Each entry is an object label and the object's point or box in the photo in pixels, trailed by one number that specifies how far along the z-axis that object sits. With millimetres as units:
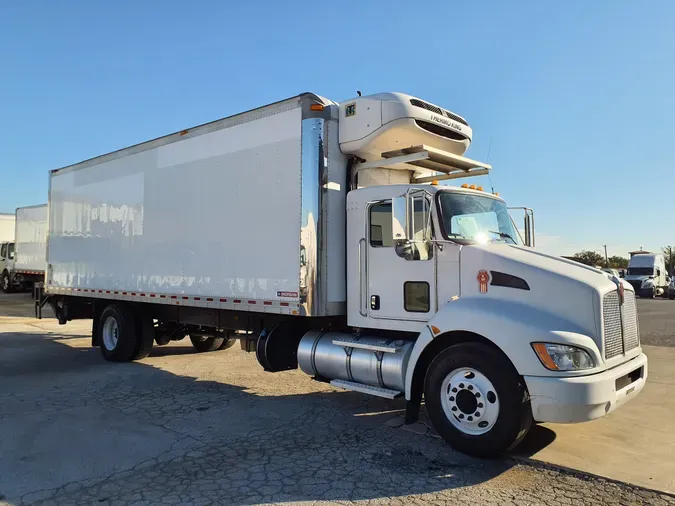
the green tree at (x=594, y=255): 56012
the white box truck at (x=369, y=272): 4652
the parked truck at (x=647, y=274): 34562
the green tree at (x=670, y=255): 61644
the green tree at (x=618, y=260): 68788
